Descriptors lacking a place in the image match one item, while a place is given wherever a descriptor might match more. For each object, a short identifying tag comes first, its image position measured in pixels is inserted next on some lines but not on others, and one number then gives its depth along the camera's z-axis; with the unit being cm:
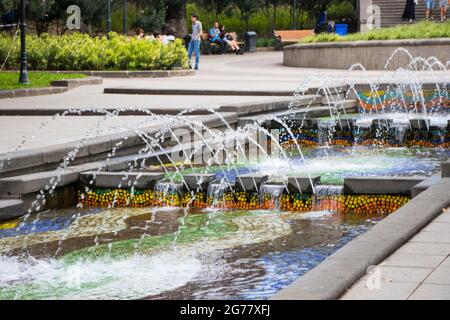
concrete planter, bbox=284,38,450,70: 3316
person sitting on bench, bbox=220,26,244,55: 4831
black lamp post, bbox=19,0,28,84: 2682
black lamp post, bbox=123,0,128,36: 4322
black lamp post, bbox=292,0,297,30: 5466
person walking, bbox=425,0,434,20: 4434
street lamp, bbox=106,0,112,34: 3913
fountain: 898
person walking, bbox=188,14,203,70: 3650
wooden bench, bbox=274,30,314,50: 5119
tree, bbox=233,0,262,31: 5447
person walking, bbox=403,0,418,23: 4601
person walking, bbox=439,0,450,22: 4325
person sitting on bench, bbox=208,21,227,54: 4829
